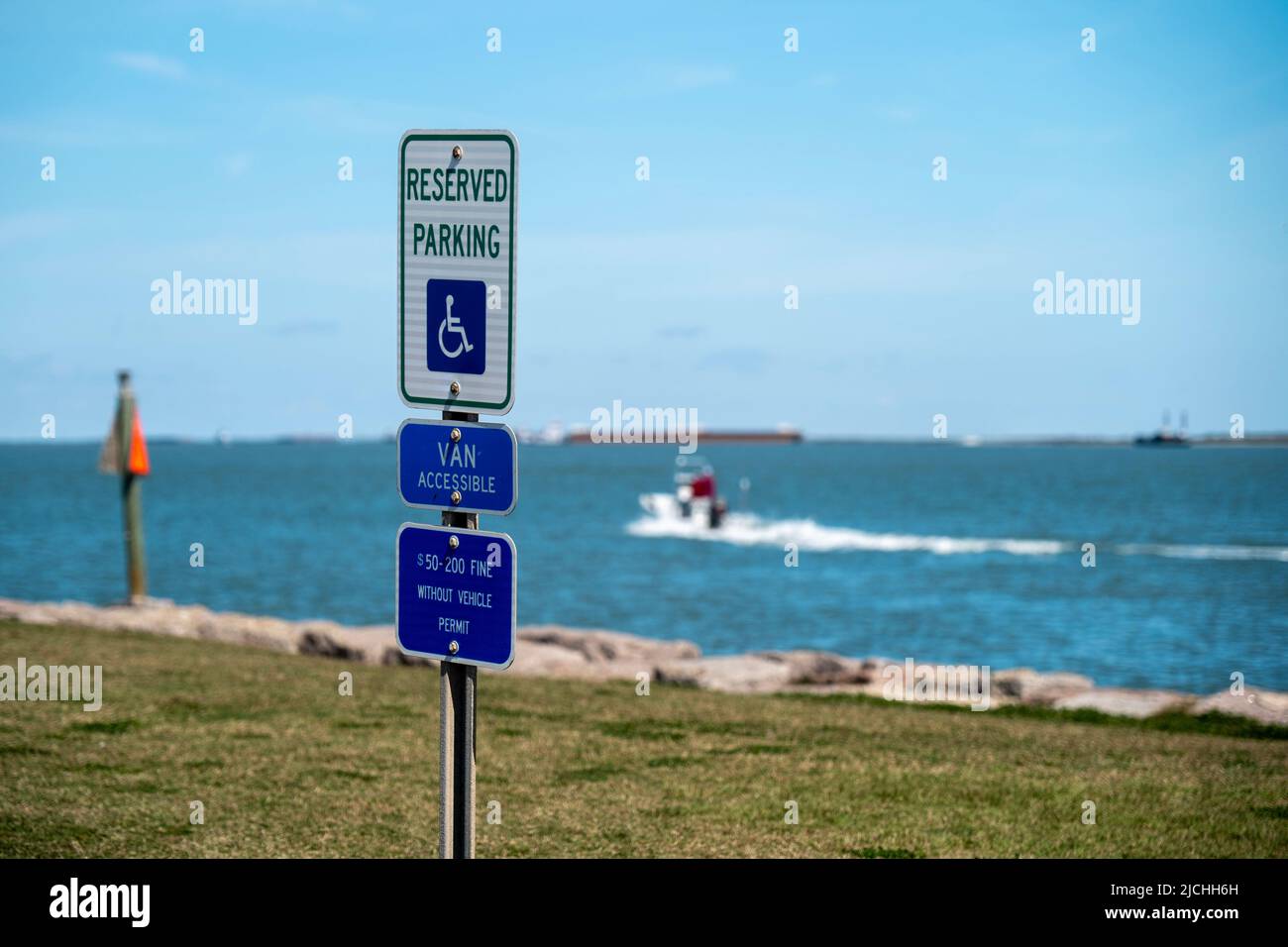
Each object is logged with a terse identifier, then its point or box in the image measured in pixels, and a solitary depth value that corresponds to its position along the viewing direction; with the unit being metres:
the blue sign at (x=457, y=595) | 4.29
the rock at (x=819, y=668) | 15.85
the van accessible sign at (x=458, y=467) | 4.31
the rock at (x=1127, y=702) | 13.40
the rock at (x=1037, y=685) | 15.20
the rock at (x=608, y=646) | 18.45
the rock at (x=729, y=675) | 14.92
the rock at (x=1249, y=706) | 12.80
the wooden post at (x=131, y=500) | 19.62
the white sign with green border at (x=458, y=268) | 4.27
